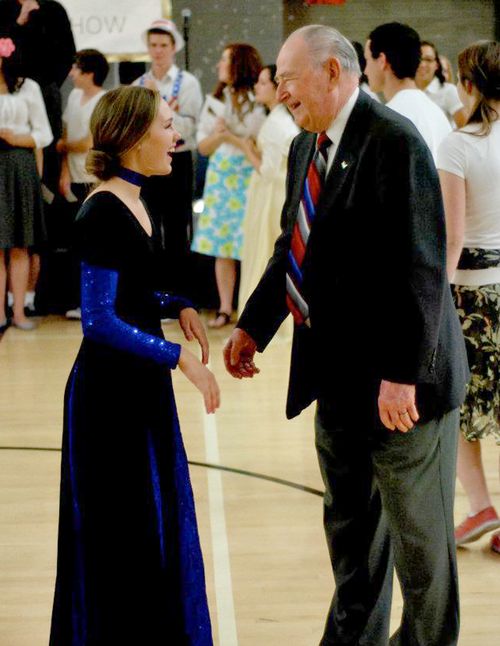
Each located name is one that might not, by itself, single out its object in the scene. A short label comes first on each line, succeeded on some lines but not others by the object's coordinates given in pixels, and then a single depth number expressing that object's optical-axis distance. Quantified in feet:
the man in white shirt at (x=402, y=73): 13.96
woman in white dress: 22.07
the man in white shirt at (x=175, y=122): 24.18
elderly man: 7.58
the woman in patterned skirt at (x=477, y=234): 11.02
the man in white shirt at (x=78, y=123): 24.17
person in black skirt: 22.71
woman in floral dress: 23.15
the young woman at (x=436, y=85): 25.66
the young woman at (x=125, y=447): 8.37
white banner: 27.45
